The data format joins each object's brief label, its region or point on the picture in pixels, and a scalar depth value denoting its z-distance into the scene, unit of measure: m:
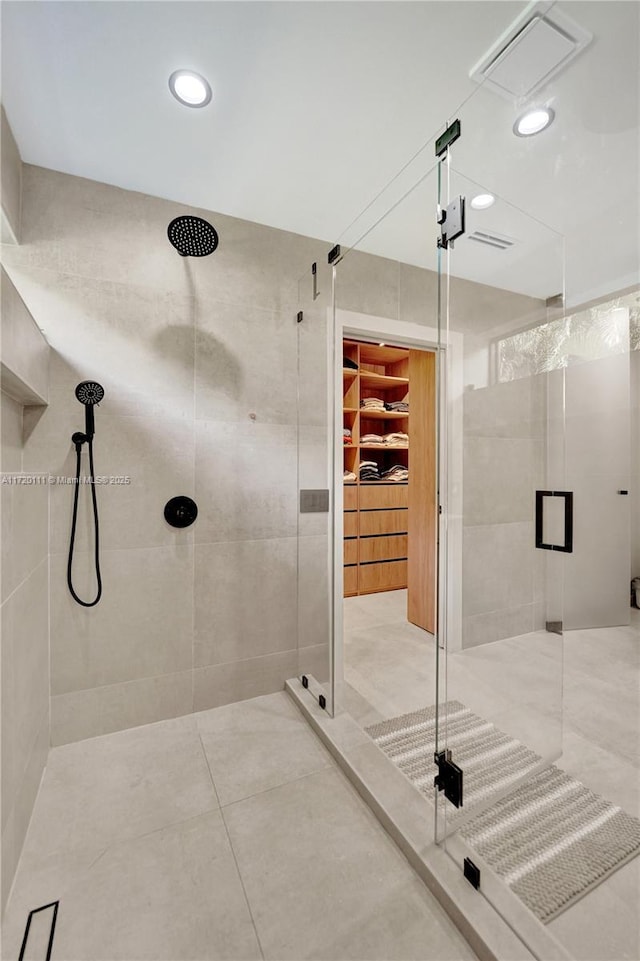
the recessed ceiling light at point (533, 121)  1.40
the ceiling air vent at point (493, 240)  1.44
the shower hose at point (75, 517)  1.70
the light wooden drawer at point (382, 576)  3.86
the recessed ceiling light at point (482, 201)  1.38
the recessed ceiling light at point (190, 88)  1.32
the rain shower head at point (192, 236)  1.69
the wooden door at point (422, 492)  2.90
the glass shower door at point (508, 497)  1.48
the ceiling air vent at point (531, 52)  1.13
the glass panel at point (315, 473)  2.08
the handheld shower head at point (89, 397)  1.69
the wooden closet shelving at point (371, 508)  3.82
